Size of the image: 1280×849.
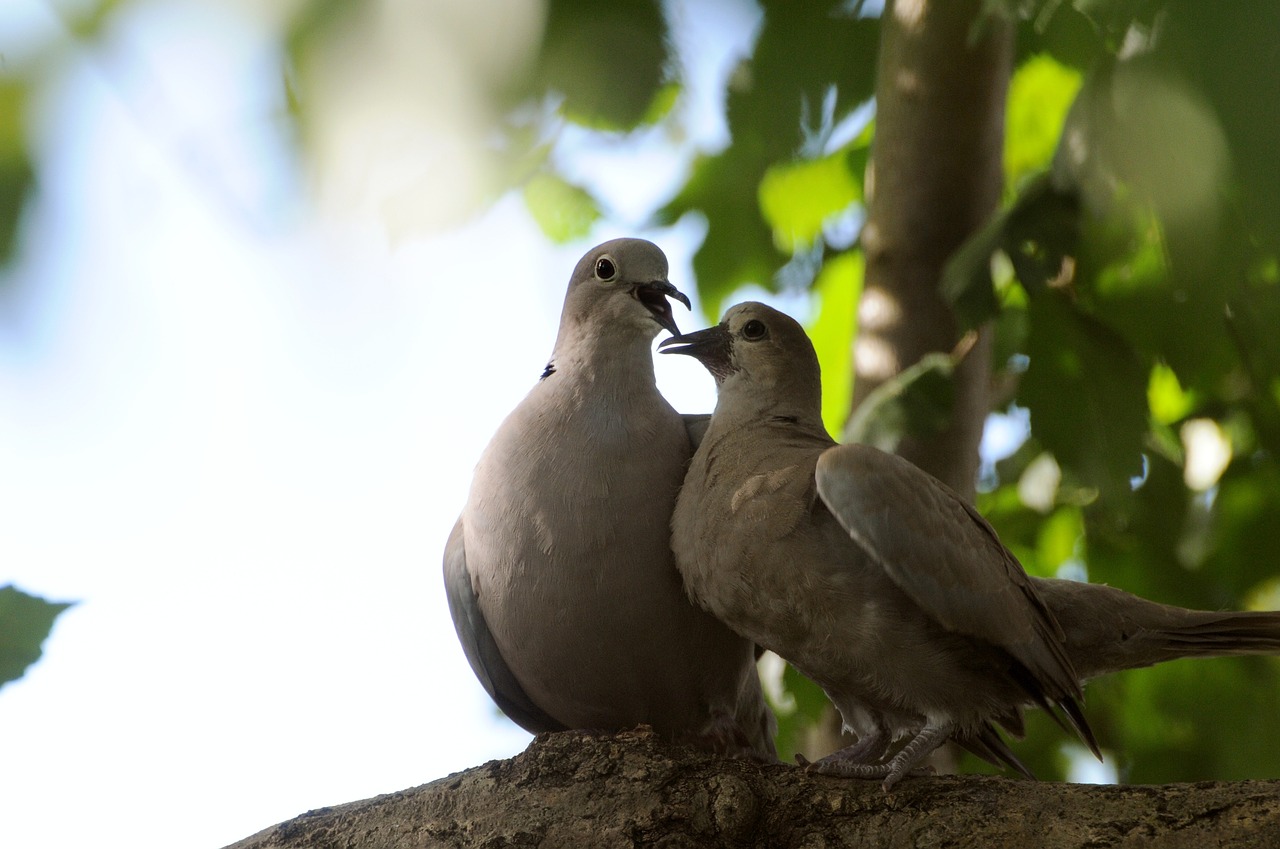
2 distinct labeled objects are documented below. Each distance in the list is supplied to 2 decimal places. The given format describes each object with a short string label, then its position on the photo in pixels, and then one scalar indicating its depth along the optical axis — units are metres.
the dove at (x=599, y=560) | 5.52
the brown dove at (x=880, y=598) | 5.18
